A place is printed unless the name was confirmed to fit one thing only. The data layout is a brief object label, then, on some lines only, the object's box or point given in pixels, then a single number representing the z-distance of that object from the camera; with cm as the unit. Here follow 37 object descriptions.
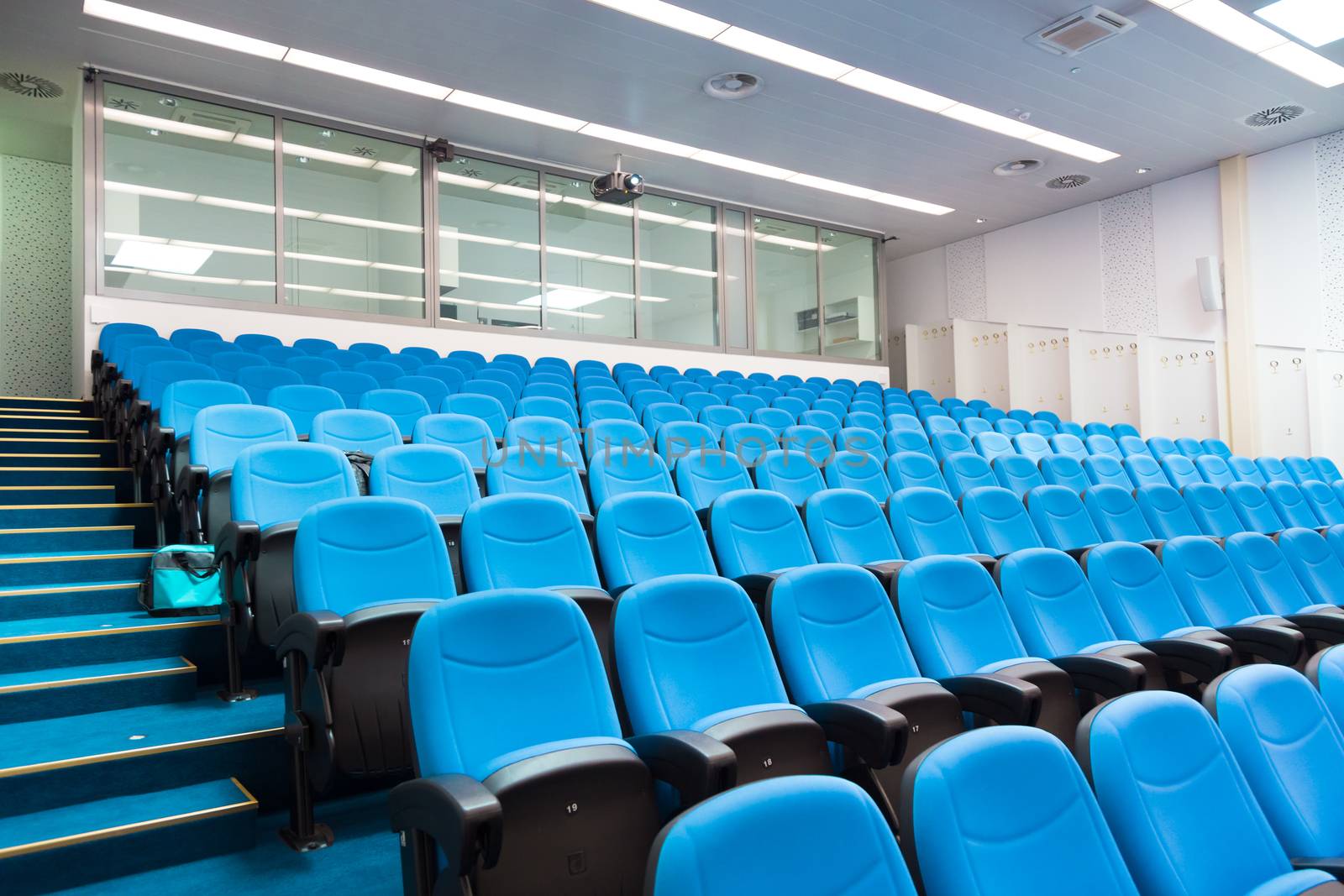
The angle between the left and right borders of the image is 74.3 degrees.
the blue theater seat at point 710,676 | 155
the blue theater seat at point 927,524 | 318
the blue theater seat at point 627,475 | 337
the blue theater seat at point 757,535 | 268
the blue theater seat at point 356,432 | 335
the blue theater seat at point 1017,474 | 465
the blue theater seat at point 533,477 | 323
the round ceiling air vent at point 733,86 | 621
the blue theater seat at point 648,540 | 245
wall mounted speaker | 801
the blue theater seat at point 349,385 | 462
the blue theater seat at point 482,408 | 442
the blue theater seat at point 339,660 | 173
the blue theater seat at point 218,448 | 270
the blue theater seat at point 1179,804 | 125
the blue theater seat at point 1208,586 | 286
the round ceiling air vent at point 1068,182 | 845
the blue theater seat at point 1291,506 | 474
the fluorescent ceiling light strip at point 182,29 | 527
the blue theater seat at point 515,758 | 123
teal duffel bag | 259
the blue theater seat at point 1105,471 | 519
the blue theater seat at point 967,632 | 202
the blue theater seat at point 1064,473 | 492
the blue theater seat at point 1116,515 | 385
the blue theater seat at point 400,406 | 411
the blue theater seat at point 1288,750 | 148
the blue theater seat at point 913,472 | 434
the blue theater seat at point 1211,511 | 425
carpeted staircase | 170
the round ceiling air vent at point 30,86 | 614
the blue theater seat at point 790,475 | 392
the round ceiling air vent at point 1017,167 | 798
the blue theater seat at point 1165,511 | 403
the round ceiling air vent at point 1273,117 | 692
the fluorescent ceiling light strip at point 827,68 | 534
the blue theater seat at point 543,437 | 361
